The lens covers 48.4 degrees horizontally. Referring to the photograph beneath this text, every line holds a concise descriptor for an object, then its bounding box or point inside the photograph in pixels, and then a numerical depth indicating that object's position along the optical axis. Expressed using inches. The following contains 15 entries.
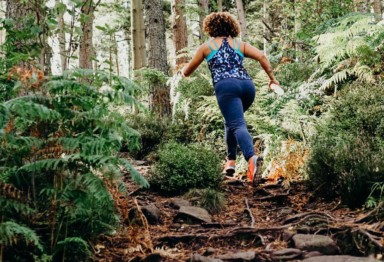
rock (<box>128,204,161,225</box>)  163.3
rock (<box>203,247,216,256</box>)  132.9
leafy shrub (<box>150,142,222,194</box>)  202.1
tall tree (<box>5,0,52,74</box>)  148.3
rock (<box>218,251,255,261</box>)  123.0
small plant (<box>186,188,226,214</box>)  182.5
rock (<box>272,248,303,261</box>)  122.3
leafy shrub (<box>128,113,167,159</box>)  332.5
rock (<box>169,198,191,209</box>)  181.3
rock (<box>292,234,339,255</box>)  124.9
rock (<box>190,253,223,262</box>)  119.7
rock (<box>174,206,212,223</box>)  165.5
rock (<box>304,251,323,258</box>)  122.1
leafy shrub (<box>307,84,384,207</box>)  161.2
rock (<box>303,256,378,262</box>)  112.3
